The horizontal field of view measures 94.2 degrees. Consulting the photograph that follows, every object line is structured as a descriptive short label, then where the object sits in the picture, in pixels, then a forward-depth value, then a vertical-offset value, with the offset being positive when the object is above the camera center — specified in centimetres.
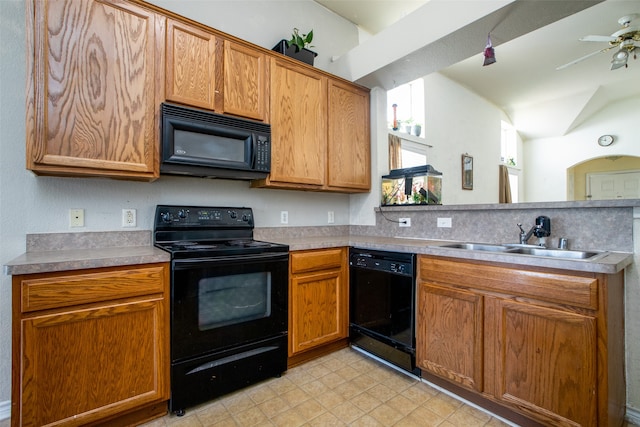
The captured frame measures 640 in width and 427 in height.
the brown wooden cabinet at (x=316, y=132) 231 +71
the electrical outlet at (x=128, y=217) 193 -2
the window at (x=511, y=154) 671 +140
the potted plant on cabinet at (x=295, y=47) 241 +137
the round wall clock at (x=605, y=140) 609 +153
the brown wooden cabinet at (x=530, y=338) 130 -63
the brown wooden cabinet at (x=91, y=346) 127 -62
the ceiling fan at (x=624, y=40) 318 +195
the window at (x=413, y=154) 412 +88
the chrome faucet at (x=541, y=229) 180 -9
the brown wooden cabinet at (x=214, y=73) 185 +95
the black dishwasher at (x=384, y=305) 201 -66
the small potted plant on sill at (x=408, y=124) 419 +129
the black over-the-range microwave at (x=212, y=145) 181 +47
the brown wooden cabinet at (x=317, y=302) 212 -66
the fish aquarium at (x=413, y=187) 256 +25
